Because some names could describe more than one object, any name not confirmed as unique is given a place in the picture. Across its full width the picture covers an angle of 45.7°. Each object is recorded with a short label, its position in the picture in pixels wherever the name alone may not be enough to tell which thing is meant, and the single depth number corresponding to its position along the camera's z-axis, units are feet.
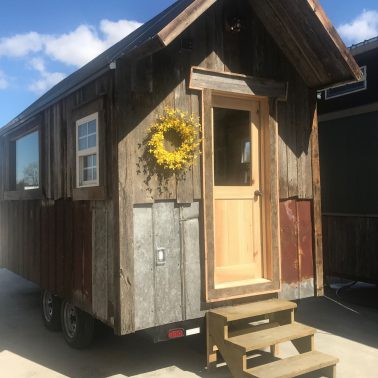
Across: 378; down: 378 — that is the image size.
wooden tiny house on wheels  15.37
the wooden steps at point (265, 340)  14.57
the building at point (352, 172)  26.68
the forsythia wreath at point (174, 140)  15.67
